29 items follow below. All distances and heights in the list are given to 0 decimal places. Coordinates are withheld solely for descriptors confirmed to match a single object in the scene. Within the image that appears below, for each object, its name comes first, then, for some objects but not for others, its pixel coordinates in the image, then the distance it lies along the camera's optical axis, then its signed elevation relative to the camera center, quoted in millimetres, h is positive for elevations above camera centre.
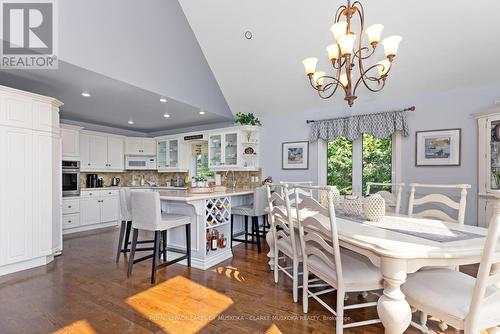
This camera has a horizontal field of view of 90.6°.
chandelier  1868 +920
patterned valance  3607 +616
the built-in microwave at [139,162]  5883 +87
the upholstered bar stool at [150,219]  2586 -594
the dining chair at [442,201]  1996 -333
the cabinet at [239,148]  4777 +348
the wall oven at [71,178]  4566 -229
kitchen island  2984 -752
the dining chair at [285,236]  2109 -656
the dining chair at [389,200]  3137 -449
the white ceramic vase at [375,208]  1995 -349
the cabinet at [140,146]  5844 +474
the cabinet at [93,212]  4641 -927
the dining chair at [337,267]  1571 -710
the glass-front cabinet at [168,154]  5880 +280
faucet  4981 -263
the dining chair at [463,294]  1106 -685
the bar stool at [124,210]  3023 -544
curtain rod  3507 +809
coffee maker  5258 -326
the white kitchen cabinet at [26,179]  2715 -161
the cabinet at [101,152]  5090 +290
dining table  1294 -459
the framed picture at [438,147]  3312 +247
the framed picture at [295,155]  4477 +189
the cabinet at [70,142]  4539 +448
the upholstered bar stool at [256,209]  3557 -643
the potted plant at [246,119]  4727 +894
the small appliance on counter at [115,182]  5828 -385
